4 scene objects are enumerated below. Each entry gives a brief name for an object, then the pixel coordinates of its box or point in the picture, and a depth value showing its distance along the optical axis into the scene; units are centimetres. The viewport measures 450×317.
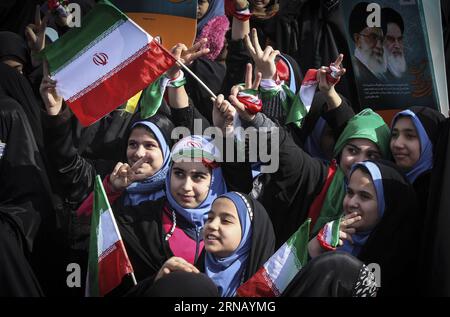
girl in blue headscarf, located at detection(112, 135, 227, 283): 974
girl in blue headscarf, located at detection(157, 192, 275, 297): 934
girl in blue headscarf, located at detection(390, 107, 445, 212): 987
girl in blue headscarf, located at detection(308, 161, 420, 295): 941
